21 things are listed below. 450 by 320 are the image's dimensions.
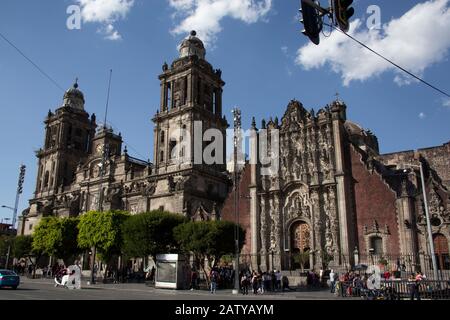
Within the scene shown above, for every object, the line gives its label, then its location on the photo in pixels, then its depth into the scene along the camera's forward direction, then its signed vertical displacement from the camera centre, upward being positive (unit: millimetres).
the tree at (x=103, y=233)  41281 +3435
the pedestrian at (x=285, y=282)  32112 -1109
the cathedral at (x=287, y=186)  37969 +9640
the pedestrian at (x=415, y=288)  21000 -1011
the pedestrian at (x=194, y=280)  33000 -1012
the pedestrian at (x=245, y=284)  28625 -1134
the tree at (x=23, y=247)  57375 +2693
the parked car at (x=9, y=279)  27292 -827
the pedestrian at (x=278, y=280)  33062 -986
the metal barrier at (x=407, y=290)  21844 -1233
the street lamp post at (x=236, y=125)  33219 +11401
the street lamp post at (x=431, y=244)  25016 +1516
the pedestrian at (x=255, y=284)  29719 -1175
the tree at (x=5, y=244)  65744 +3497
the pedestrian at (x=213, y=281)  29242 -996
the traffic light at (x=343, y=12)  8695 +5351
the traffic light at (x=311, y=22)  8873 +5283
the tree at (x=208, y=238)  34938 +2453
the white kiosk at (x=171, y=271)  31500 -306
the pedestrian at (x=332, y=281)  29766 -945
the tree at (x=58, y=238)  48188 +3400
